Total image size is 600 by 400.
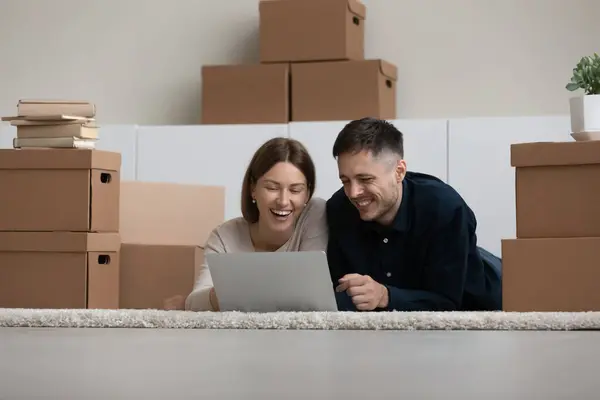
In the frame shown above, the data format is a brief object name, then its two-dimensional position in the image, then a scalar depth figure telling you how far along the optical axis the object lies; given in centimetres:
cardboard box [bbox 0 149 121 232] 323
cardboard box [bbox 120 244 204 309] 333
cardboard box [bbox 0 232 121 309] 318
